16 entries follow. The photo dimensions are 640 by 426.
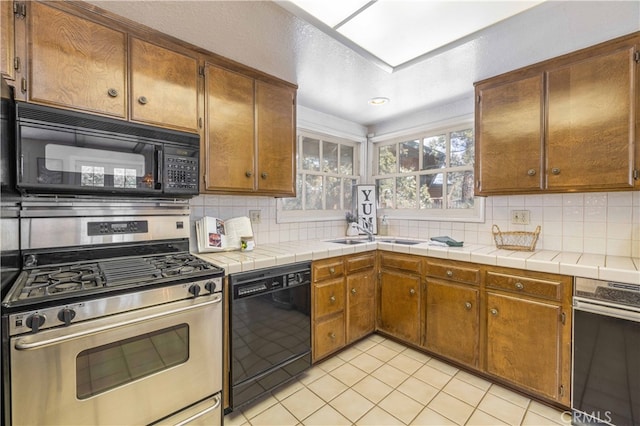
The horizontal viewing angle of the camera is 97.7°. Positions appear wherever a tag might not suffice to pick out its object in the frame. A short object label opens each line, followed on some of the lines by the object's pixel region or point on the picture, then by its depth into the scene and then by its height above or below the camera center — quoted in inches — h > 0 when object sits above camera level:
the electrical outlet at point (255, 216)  96.3 -2.4
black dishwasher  64.7 -30.2
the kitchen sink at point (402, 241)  108.3 -13.2
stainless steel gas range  40.9 -18.6
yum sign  128.8 +1.7
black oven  55.9 -30.4
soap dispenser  128.7 -8.5
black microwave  51.1 +11.2
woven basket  85.1 -10.1
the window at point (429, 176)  107.6 +14.2
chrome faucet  112.3 -8.3
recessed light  101.7 +39.7
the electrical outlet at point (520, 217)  90.6 -2.9
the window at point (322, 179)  114.1 +13.5
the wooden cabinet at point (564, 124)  65.0 +22.2
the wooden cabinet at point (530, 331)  64.9 -30.5
